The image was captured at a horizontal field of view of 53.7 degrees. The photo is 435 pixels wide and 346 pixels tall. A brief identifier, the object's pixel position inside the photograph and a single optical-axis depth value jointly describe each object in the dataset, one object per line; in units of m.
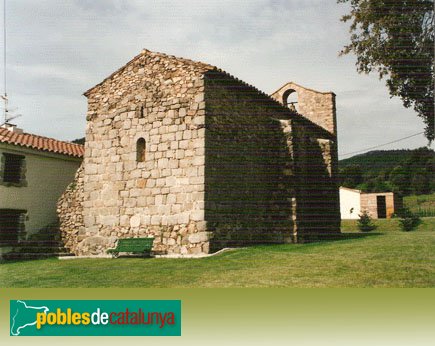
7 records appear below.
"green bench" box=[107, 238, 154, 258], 11.46
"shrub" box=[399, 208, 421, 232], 22.18
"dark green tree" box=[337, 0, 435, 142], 11.18
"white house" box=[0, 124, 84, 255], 15.28
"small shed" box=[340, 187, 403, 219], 33.22
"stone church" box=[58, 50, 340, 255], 11.49
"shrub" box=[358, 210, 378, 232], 23.22
